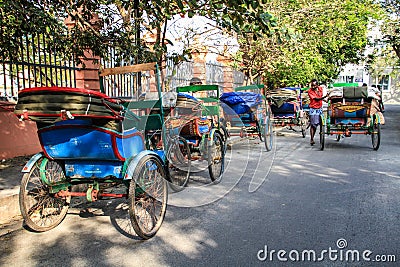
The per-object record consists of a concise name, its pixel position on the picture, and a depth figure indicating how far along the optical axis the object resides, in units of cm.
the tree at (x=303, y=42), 1532
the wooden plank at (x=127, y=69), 505
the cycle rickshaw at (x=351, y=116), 1045
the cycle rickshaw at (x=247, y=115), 980
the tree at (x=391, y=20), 2299
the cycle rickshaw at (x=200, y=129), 621
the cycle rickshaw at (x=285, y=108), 1377
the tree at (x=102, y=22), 535
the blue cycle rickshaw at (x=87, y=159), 396
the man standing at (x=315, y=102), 1139
